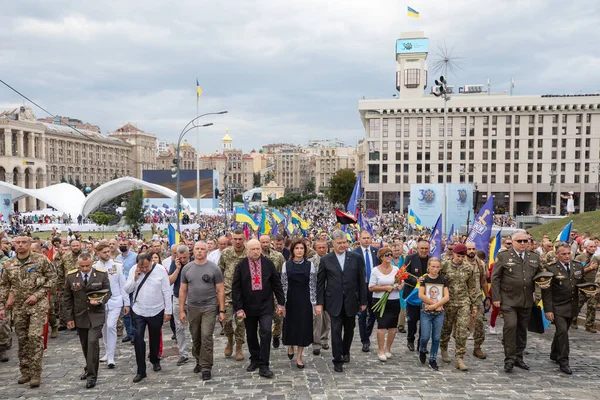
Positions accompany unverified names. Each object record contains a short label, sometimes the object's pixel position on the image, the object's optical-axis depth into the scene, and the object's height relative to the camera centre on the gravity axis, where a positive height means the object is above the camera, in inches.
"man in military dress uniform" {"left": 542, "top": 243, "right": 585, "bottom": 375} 255.6 -63.0
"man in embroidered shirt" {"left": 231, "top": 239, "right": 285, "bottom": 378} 237.6 -55.7
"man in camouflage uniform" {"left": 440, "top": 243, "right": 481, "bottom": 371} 256.8 -65.1
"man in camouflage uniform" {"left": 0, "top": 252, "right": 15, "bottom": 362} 278.9 -96.2
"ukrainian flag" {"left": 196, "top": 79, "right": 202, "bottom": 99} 1483.8 +284.5
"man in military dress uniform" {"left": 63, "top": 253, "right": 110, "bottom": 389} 233.6 -62.3
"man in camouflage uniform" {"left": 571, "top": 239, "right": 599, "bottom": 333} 332.5 -85.1
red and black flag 534.1 -42.1
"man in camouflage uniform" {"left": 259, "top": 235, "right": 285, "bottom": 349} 294.7 -86.0
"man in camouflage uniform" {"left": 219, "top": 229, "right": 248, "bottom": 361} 264.8 -51.6
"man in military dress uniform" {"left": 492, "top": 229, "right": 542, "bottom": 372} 249.0 -58.0
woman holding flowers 263.6 -64.5
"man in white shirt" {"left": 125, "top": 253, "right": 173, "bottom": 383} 241.8 -60.0
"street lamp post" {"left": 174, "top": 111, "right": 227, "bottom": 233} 973.7 +90.9
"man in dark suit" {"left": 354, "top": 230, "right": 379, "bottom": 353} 285.5 -68.8
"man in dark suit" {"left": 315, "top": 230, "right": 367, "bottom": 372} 244.1 -55.5
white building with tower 2645.2 +197.8
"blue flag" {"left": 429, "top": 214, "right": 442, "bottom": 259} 449.4 -57.4
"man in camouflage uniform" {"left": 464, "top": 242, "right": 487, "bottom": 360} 268.2 -78.2
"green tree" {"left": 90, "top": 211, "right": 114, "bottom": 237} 1598.2 -124.7
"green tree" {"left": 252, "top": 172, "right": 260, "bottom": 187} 7185.0 +38.9
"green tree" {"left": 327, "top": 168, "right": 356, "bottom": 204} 3150.8 -30.6
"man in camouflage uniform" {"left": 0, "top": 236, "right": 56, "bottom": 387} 230.2 -58.5
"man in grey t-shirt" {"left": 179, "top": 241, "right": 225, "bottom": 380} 234.7 -57.8
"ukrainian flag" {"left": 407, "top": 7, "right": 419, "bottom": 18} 2755.9 +992.1
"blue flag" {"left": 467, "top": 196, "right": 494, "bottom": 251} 447.2 -46.7
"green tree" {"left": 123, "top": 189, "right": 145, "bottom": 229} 1488.7 -99.3
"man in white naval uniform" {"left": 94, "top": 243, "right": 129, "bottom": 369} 256.8 -65.1
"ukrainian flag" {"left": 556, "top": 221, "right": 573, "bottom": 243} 464.5 -53.1
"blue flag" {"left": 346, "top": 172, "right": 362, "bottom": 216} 687.3 -29.9
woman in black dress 244.8 -61.1
